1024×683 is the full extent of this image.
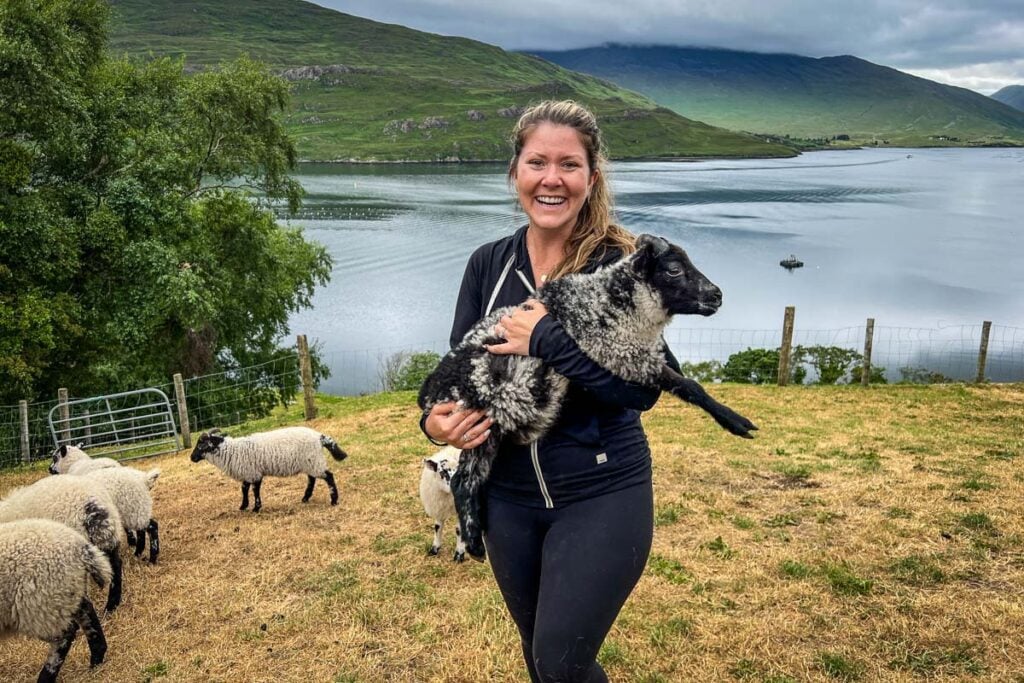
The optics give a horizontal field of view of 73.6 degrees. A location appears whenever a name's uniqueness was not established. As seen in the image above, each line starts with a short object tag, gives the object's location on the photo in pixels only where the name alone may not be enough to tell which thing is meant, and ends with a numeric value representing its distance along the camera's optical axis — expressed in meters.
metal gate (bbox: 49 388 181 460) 16.23
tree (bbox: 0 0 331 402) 19.42
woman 2.78
